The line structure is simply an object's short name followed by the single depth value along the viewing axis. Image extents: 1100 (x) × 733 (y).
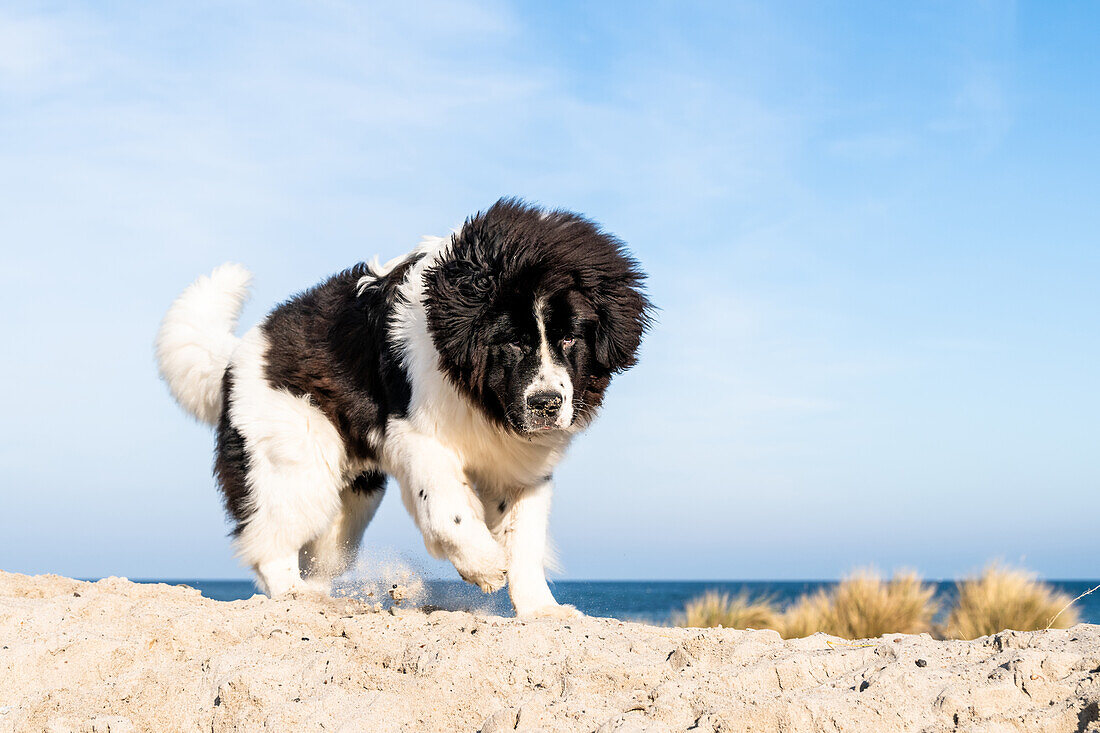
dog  4.80
